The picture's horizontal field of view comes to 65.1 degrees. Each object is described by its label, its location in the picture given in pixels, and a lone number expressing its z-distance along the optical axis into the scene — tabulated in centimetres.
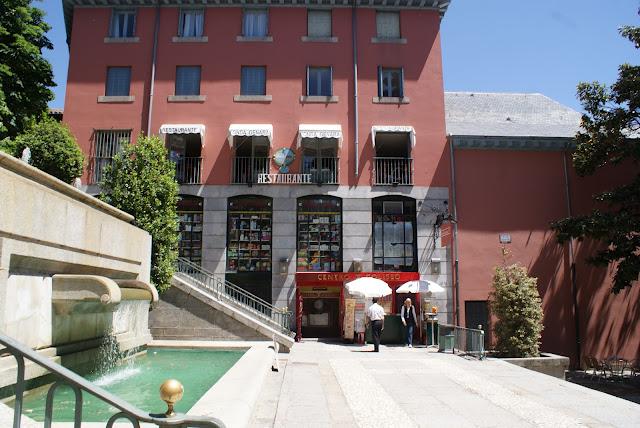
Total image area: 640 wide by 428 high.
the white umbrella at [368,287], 1906
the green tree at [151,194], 1714
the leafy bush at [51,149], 1780
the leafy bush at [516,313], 1700
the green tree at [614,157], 1792
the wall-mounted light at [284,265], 2162
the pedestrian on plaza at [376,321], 1665
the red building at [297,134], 2208
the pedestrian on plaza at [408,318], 1933
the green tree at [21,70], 1950
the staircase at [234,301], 1722
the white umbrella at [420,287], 1994
